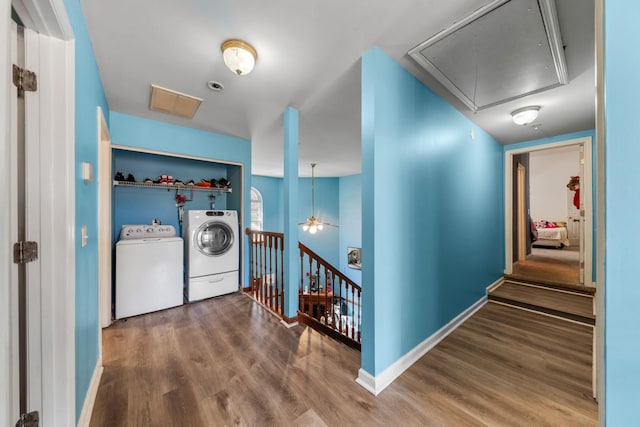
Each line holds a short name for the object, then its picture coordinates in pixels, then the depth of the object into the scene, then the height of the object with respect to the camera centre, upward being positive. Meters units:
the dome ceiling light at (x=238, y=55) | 1.58 +1.11
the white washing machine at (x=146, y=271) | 2.64 -0.71
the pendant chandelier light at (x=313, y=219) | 6.18 -0.19
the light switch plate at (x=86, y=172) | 1.34 +0.25
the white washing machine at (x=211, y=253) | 3.11 -0.57
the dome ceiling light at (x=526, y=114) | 2.54 +1.09
